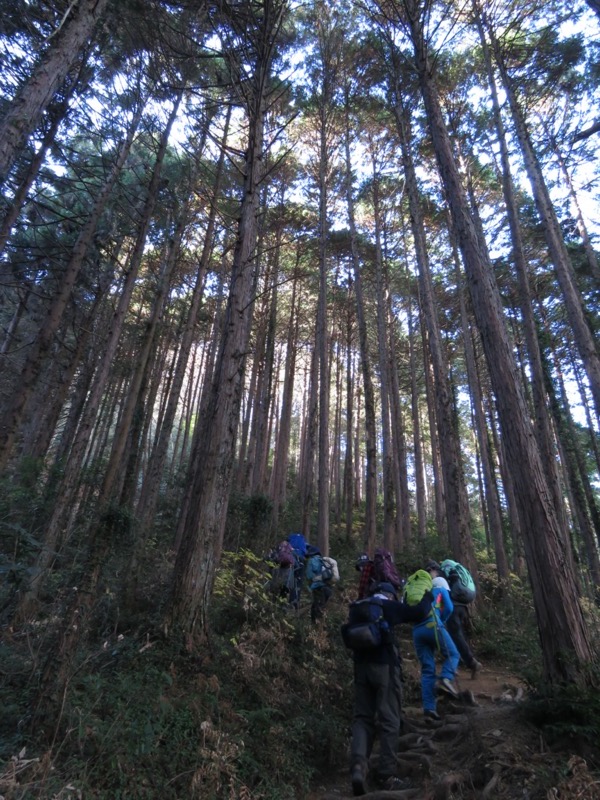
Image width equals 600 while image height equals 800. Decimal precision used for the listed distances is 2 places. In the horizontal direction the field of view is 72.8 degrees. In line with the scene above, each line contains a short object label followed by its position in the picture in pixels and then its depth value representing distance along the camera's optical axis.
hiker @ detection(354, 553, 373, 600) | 6.24
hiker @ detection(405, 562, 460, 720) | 4.62
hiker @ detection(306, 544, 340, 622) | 7.09
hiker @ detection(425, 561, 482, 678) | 5.63
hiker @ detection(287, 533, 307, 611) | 7.92
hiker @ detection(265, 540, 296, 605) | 7.31
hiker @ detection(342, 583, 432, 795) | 3.59
